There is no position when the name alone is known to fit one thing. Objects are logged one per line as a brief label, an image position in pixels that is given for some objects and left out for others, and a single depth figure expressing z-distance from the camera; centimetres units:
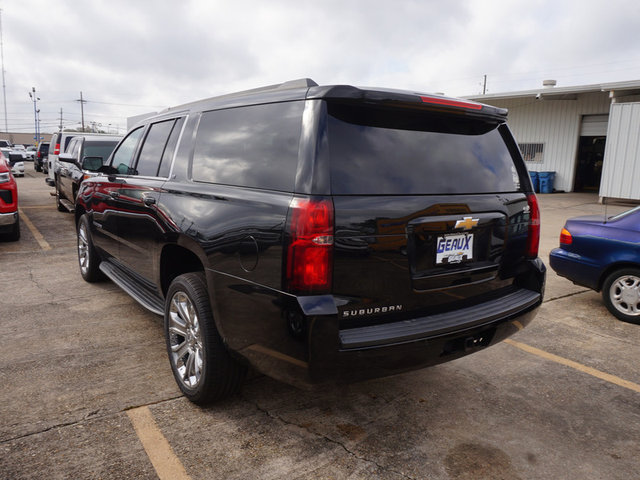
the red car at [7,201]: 767
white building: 1577
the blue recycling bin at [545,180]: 2034
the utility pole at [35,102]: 9089
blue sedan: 488
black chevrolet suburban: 231
